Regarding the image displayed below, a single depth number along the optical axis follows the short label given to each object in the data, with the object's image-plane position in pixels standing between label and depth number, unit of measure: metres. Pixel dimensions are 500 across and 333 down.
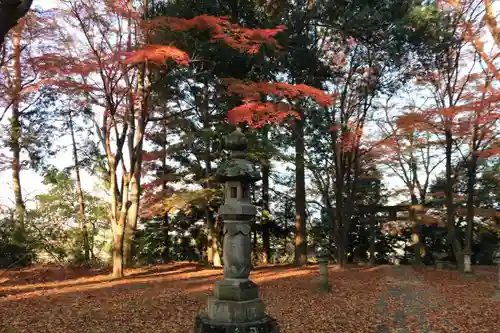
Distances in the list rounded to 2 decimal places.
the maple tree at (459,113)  12.66
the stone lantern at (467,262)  13.47
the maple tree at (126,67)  10.22
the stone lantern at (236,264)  4.92
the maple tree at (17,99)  12.88
